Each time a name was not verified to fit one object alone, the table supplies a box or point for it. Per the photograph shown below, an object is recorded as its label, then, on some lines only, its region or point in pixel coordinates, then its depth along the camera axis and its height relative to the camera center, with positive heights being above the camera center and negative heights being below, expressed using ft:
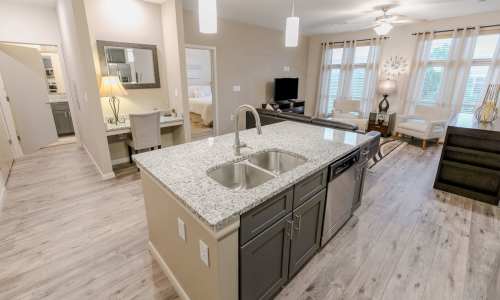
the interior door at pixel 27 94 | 13.43 -0.47
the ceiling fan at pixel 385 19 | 13.20 +4.18
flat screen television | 21.25 +0.12
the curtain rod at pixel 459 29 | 14.71 +4.14
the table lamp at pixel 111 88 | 10.76 -0.03
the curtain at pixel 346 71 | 21.18 +1.77
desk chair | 10.92 -2.07
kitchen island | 3.62 -2.00
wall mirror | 11.47 +1.26
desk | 11.05 -1.94
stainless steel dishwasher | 6.05 -2.89
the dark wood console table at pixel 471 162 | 8.90 -2.81
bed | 19.79 -1.21
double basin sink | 5.40 -1.95
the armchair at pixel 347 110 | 19.86 -1.75
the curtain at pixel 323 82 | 22.81 +0.79
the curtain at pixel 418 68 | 17.10 +1.69
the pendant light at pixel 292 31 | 6.57 +1.66
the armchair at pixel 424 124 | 15.58 -2.28
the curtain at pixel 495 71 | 14.68 +1.32
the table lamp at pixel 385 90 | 18.52 +0.06
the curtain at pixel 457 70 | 15.46 +1.49
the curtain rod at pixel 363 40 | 19.01 +4.33
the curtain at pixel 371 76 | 19.60 +1.25
